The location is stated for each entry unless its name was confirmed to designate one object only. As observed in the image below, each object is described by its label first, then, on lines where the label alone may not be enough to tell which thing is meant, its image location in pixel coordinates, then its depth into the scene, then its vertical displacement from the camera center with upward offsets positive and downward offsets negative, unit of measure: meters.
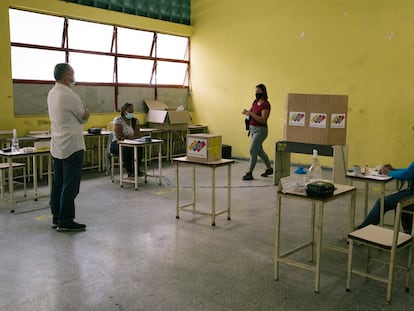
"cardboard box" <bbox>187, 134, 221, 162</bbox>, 4.51 -0.39
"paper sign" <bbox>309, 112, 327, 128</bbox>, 6.22 -0.12
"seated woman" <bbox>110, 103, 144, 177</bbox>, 6.61 -0.38
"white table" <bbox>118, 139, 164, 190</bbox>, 6.19 -0.54
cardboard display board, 6.14 -0.10
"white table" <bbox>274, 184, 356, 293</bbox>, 3.03 -0.77
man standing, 4.13 -0.34
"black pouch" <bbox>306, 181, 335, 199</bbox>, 2.99 -0.52
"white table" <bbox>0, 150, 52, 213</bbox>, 4.90 -0.55
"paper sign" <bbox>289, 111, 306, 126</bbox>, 6.39 -0.11
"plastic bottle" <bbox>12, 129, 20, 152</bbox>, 5.15 -0.45
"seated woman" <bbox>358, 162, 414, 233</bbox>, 3.42 -0.71
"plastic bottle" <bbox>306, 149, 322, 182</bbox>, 3.38 -0.45
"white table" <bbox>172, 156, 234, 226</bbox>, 4.50 -0.84
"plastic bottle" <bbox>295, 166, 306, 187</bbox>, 3.30 -0.48
